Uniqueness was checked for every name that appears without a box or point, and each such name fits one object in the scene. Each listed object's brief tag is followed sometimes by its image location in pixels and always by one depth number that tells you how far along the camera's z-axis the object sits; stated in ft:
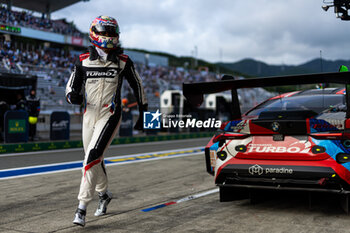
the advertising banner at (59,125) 48.03
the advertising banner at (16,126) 41.91
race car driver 13.01
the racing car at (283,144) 12.56
